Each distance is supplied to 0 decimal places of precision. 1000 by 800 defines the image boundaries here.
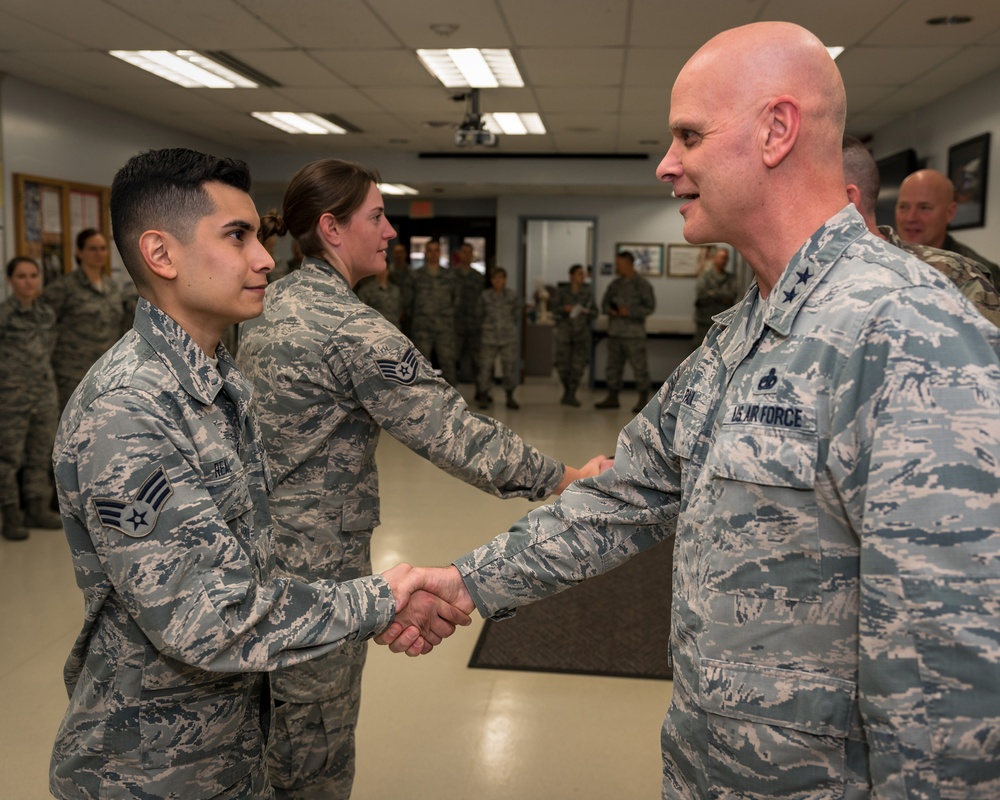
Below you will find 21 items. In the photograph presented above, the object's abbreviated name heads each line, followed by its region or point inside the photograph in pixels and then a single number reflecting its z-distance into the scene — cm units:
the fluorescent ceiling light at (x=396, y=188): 1266
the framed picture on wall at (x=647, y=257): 1325
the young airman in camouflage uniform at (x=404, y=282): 1138
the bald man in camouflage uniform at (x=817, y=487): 95
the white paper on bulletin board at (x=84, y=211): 806
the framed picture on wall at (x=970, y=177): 664
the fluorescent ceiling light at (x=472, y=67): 656
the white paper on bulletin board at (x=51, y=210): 762
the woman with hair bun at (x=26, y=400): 526
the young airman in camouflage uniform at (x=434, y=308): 1125
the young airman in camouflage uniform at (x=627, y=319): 1131
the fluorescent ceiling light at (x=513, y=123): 895
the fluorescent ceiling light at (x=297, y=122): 905
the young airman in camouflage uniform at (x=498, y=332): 1100
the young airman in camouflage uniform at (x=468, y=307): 1173
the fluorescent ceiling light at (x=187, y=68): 670
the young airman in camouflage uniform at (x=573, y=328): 1145
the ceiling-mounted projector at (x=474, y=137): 740
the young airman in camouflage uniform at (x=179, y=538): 129
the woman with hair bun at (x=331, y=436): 208
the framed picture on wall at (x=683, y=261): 1315
